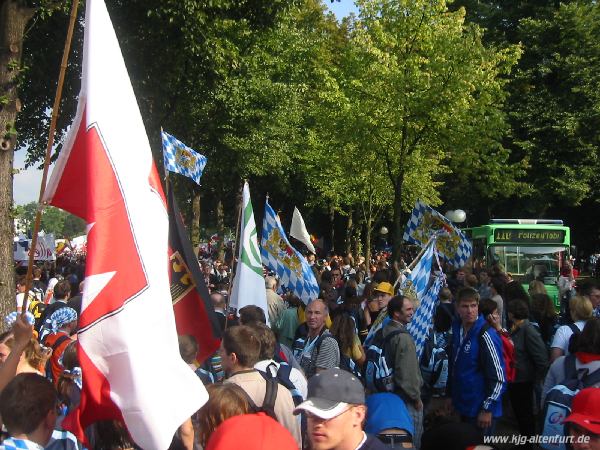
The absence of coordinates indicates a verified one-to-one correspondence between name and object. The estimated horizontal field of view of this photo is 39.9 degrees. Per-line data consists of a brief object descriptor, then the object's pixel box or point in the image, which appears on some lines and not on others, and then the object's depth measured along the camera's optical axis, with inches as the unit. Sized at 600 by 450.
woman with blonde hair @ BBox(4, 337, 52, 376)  202.5
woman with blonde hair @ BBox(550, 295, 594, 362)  276.5
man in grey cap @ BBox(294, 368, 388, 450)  136.9
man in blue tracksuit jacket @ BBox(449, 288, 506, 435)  265.6
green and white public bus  768.3
